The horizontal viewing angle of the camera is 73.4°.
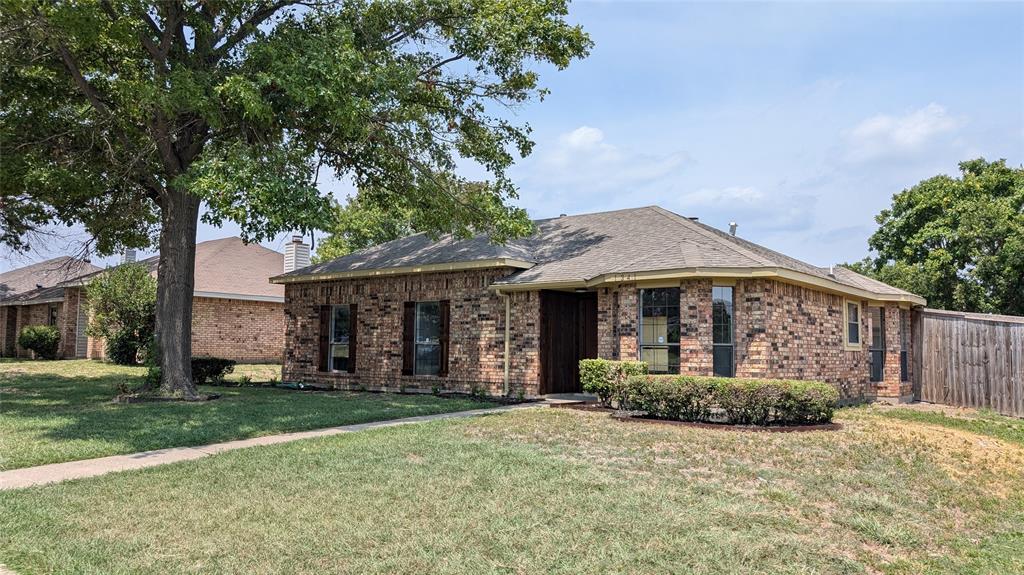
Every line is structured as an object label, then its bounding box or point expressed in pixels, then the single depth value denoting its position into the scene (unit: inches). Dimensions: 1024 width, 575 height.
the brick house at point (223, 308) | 1000.2
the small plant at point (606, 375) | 461.1
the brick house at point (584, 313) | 474.0
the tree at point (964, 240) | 976.9
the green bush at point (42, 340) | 1073.5
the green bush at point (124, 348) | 922.1
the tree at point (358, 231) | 1409.9
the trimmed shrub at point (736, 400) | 388.5
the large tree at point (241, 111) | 434.0
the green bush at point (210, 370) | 688.4
